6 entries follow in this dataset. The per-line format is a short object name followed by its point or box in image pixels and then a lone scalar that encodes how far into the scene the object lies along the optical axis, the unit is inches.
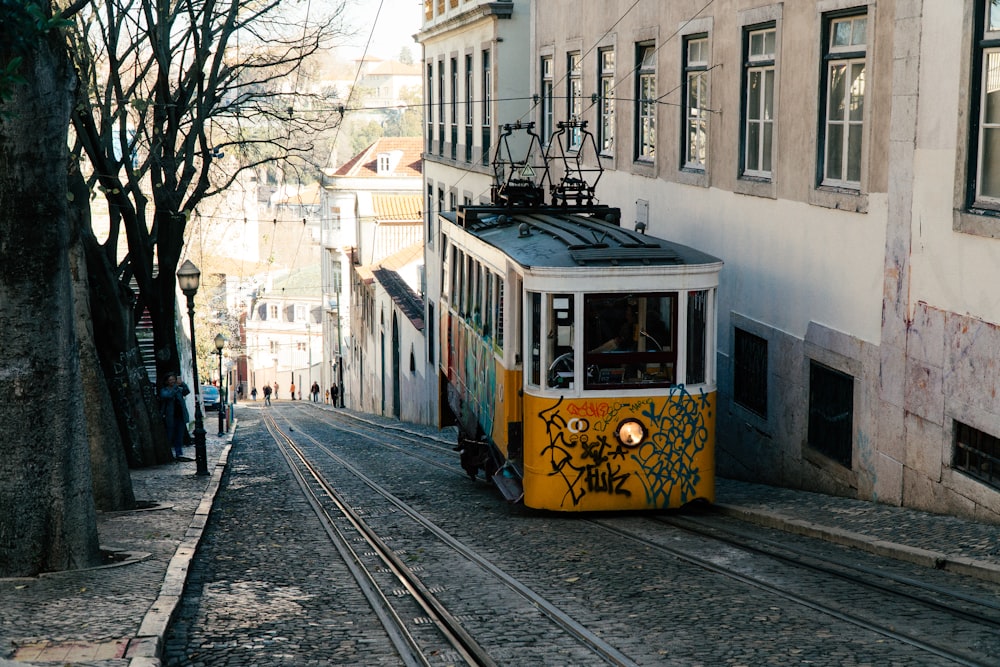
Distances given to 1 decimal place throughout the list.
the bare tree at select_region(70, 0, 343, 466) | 668.1
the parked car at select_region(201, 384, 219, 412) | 2112.8
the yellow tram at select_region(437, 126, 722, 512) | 433.7
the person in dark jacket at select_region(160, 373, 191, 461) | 757.9
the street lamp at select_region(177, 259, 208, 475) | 685.3
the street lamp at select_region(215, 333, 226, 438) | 1048.0
